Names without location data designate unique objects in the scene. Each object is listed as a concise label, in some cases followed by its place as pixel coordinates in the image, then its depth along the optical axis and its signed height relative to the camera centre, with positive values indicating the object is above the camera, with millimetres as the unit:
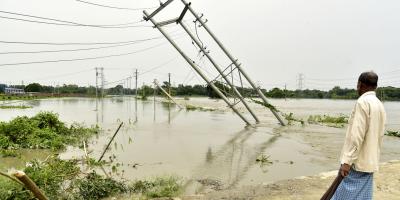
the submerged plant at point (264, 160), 11172 -1918
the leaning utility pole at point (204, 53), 19500 +1814
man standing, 4340 -561
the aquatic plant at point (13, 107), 37812 -1672
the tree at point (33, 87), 98625 +495
